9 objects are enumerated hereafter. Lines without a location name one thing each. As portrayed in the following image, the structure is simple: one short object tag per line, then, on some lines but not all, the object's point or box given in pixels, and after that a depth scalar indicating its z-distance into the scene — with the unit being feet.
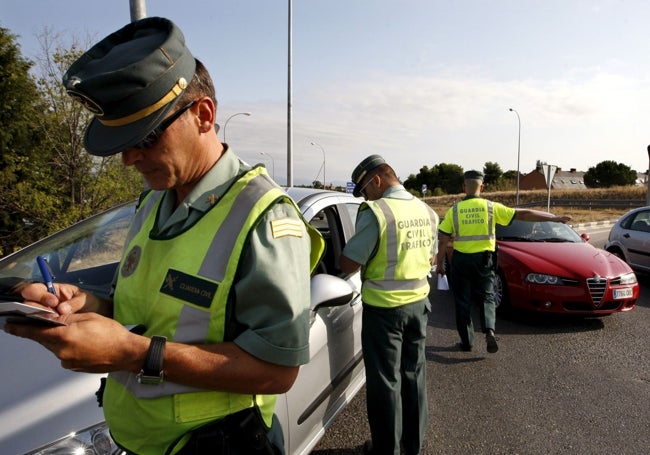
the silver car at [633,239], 25.64
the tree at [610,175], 205.16
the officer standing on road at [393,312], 8.57
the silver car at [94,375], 4.70
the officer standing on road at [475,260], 15.14
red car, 17.58
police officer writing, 3.39
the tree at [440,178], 259.39
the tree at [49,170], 24.21
